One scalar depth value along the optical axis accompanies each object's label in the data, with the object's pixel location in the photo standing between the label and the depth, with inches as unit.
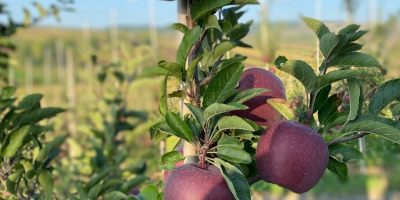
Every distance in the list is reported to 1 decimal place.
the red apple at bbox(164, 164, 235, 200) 26.6
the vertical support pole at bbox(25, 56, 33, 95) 467.5
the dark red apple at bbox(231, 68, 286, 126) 31.4
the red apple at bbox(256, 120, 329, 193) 28.5
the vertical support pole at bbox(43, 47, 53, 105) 470.2
